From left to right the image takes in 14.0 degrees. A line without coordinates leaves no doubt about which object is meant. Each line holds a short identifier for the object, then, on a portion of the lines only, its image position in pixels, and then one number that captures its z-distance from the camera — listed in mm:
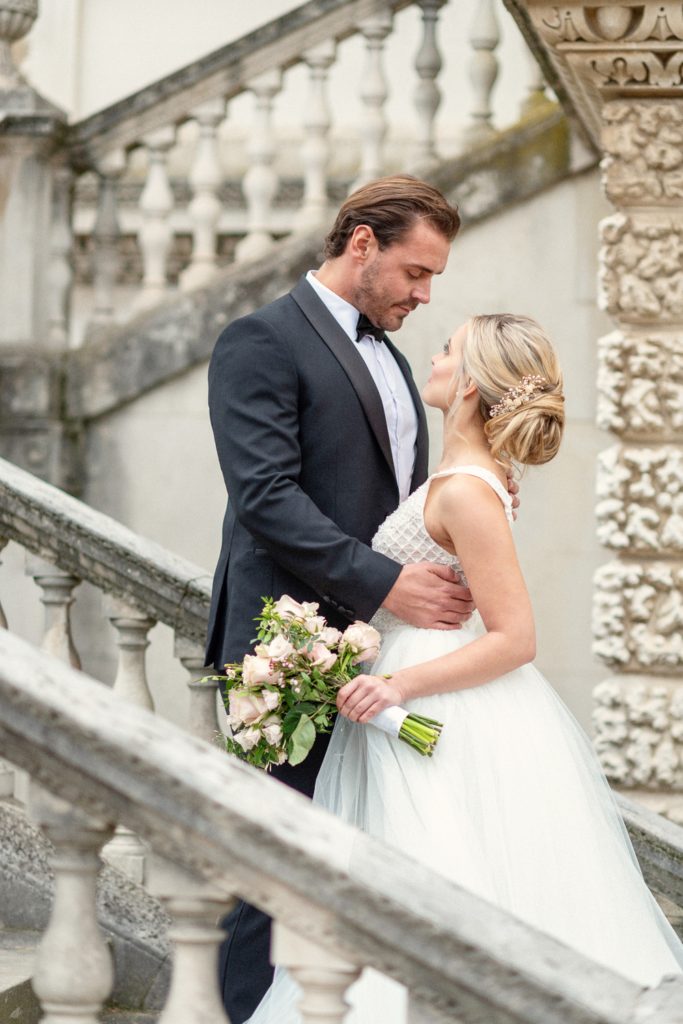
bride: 4772
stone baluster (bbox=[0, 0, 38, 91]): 10586
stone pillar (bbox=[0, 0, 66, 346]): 10574
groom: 5079
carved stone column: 7593
